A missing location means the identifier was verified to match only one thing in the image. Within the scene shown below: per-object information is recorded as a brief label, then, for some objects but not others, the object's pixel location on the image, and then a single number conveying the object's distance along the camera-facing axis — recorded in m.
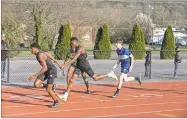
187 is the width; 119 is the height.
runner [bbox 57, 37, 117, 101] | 10.71
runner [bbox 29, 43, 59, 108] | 9.59
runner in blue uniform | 11.75
